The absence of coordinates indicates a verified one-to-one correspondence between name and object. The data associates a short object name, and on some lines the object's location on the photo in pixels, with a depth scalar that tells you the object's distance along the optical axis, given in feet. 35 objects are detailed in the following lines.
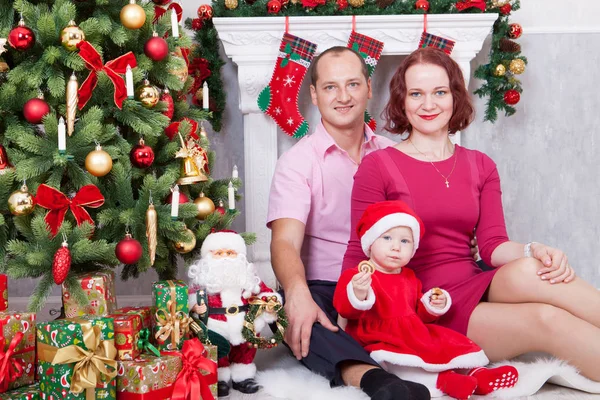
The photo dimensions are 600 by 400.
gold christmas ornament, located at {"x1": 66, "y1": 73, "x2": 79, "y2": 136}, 6.07
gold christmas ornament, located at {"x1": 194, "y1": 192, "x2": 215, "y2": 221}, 7.00
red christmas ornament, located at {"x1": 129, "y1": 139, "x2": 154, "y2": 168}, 6.53
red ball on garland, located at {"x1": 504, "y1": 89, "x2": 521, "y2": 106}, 9.62
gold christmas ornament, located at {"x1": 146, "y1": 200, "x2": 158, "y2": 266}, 6.19
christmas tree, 6.03
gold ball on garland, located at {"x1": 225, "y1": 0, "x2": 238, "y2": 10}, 9.18
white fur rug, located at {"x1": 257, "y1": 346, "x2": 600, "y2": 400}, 5.69
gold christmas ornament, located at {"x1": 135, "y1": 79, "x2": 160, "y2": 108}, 6.51
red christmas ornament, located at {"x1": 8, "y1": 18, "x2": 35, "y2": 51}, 5.97
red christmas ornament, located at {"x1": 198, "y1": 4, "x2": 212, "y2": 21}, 9.18
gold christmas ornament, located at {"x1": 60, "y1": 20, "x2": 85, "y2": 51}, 6.07
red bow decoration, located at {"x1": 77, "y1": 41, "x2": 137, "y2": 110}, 6.16
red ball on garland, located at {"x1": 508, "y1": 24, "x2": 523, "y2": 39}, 9.60
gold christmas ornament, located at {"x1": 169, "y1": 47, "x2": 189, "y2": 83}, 6.91
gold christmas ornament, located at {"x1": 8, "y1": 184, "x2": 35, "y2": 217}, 5.96
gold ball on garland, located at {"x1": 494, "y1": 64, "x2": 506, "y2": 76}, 9.50
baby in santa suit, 5.72
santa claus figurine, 6.00
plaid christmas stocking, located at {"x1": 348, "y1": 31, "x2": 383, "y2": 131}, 9.38
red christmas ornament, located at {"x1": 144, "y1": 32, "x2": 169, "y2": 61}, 6.61
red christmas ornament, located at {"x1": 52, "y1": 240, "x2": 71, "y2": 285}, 5.71
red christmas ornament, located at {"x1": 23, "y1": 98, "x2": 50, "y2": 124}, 6.05
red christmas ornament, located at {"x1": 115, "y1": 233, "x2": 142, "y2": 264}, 6.11
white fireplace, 9.36
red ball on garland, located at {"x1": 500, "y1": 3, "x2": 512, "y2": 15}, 9.52
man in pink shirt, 7.20
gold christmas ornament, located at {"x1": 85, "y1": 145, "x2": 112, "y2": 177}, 6.09
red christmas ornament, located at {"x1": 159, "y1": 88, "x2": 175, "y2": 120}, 6.86
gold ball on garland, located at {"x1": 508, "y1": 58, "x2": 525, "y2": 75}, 9.43
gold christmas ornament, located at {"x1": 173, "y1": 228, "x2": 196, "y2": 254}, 6.69
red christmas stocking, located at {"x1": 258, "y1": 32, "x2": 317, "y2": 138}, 9.34
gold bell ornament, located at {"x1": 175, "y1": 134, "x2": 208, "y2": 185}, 6.83
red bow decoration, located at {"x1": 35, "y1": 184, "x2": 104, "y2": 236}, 6.02
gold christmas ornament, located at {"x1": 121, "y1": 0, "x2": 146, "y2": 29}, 6.40
